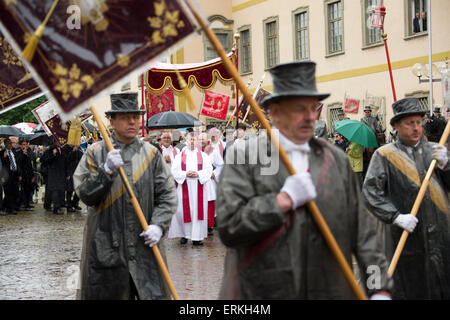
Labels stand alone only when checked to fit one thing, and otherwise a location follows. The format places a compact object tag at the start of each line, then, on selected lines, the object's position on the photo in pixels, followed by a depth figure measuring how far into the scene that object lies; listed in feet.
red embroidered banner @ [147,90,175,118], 96.78
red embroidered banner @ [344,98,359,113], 61.52
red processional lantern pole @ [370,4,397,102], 37.78
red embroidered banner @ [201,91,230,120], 59.47
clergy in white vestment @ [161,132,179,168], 45.52
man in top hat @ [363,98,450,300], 18.79
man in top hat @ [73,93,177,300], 17.34
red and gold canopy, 50.44
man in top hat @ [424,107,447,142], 41.91
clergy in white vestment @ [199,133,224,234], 43.14
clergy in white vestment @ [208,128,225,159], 47.54
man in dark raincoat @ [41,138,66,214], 60.38
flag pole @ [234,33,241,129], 48.93
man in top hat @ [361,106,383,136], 49.57
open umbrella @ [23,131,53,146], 78.12
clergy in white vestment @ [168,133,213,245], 40.47
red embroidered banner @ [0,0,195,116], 12.12
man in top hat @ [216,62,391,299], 11.16
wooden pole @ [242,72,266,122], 56.19
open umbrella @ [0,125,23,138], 74.28
